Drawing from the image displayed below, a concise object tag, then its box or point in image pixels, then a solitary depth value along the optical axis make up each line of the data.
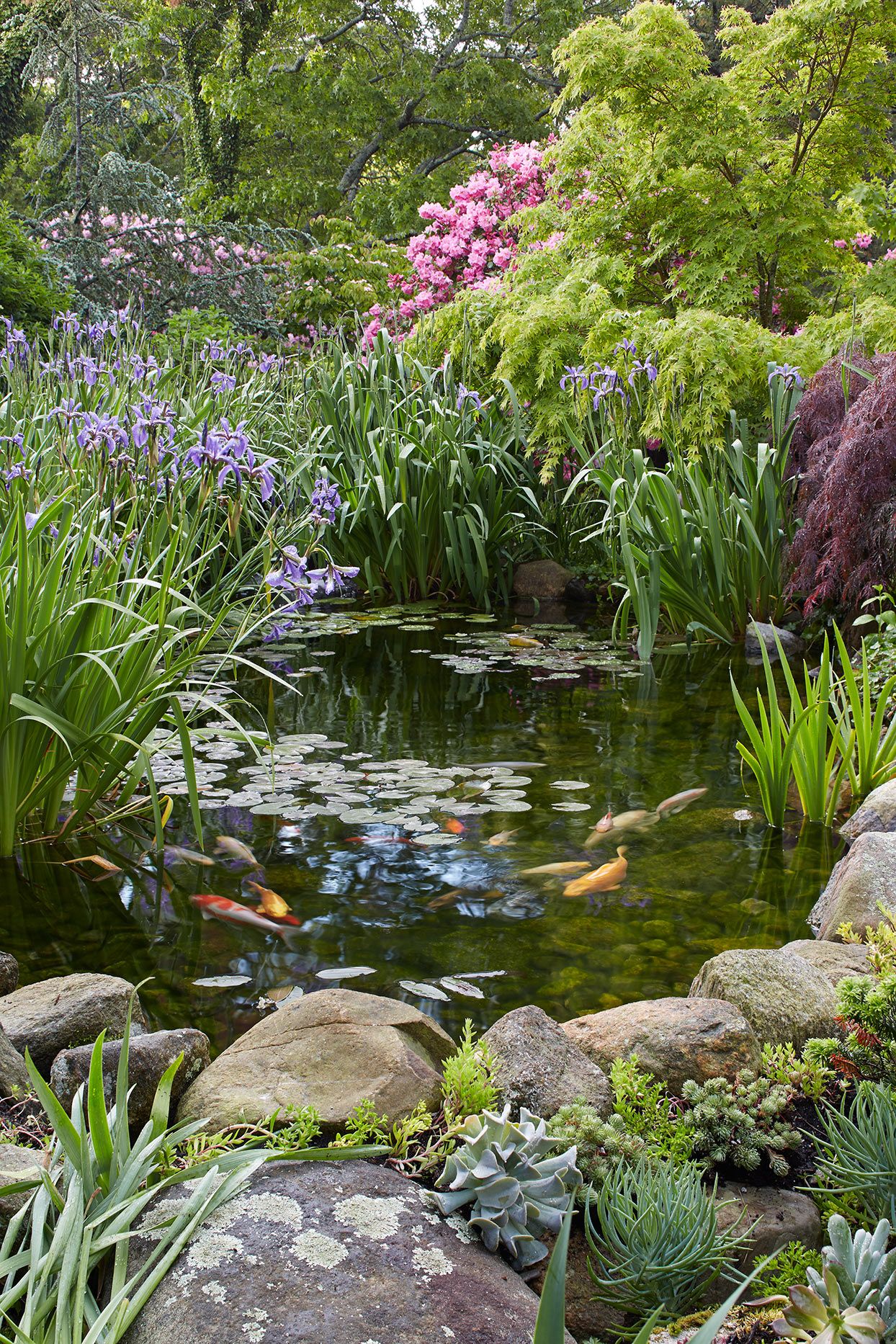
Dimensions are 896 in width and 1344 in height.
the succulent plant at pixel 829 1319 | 1.04
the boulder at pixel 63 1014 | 1.68
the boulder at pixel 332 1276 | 1.09
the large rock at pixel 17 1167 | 1.24
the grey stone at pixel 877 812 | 2.61
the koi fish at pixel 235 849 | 2.76
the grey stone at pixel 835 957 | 1.94
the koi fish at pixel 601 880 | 2.60
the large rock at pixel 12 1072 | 1.53
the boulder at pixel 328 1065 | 1.50
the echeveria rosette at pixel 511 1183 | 1.28
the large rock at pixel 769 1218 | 1.35
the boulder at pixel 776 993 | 1.70
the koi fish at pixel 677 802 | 3.14
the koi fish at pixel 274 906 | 2.43
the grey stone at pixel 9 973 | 1.97
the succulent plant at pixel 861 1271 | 1.12
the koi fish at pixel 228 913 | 2.39
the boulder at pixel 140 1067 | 1.47
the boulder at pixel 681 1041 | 1.58
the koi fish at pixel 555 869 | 2.69
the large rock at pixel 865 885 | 2.17
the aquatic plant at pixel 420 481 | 6.06
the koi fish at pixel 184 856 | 2.74
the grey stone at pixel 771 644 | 4.82
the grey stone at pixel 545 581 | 6.68
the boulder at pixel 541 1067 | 1.53
